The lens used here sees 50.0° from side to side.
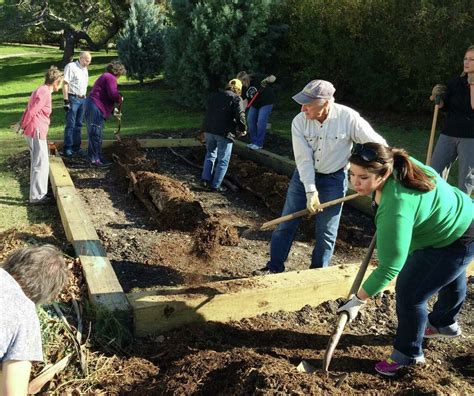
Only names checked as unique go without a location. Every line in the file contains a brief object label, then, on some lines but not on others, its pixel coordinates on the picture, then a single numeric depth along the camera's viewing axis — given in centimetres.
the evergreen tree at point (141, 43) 1895
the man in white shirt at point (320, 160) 388
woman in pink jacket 620
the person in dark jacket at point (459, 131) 504
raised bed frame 360
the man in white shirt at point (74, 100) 880
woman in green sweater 268
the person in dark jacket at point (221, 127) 728
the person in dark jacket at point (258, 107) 979
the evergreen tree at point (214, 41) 1334
